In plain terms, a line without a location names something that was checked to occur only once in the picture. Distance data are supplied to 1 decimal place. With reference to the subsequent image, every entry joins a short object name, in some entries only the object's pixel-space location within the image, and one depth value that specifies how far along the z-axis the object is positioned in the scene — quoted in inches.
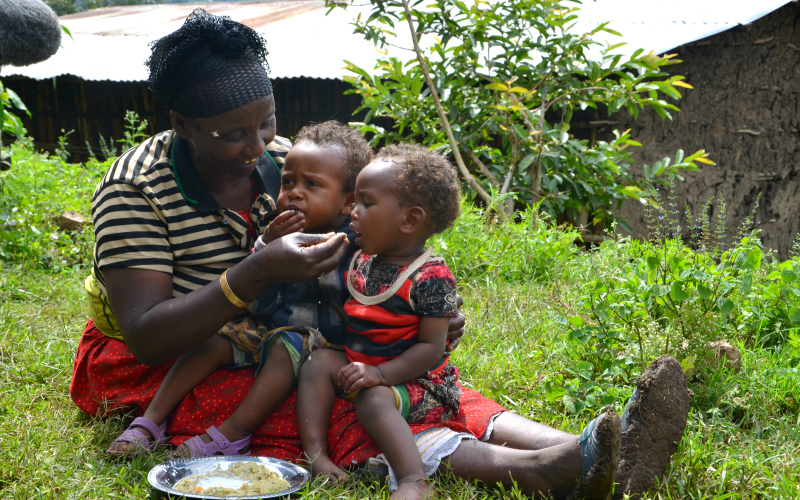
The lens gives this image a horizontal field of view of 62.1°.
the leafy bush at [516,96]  202.8
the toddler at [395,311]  82.4
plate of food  74.2
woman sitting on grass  78.5
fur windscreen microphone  74.2
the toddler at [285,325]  86.6
